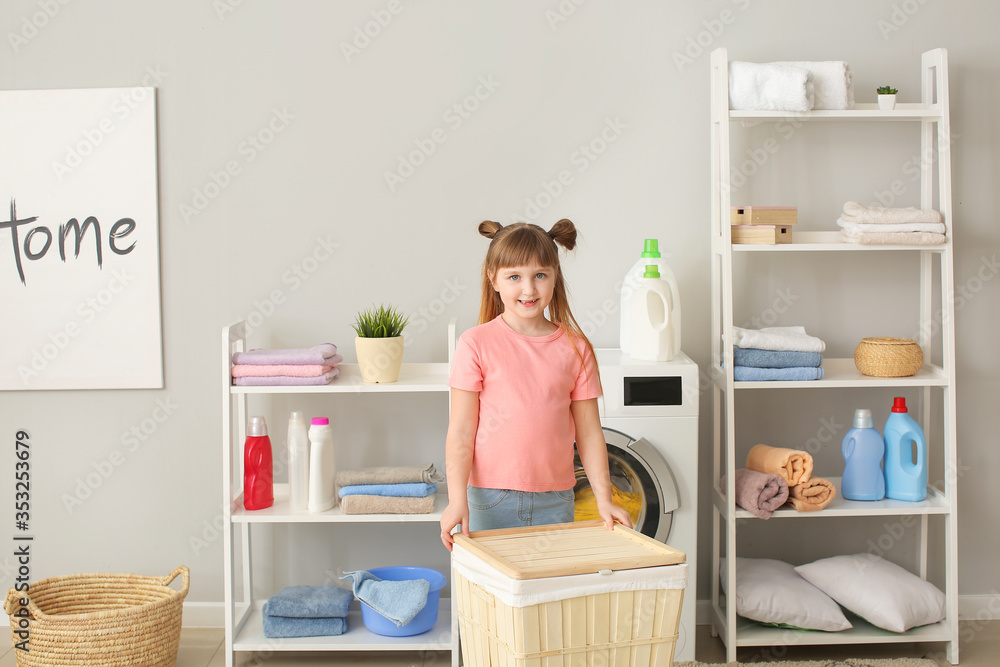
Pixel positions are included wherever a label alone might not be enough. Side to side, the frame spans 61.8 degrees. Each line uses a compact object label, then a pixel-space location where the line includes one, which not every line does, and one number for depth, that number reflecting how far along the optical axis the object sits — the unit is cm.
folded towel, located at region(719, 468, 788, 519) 226
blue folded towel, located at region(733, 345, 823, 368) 228
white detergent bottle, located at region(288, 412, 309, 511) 226
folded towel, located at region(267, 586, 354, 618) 229
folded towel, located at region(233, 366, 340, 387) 221
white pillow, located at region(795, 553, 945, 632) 228
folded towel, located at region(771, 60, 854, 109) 226
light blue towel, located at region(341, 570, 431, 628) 223
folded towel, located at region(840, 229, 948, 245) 222
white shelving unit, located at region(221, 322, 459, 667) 221
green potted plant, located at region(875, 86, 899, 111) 226
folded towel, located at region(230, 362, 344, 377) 221
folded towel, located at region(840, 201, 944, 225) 224
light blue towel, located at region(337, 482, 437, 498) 225
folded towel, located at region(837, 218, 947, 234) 224
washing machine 221
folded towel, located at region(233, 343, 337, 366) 221
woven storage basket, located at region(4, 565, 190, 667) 213
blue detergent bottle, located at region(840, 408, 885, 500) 233
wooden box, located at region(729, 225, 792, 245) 227
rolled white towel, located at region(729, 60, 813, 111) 218
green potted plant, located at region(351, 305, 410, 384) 222
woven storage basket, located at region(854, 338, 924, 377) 229
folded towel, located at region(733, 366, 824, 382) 228
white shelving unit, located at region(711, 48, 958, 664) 225
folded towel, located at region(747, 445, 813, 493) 226
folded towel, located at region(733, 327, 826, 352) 227
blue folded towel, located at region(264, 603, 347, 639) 229
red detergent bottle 227
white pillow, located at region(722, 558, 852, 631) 230
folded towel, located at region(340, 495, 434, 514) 223
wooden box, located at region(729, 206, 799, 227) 230
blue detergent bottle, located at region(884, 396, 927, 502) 231
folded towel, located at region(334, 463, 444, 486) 227
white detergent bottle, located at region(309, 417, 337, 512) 225
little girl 159
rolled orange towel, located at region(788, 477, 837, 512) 226
